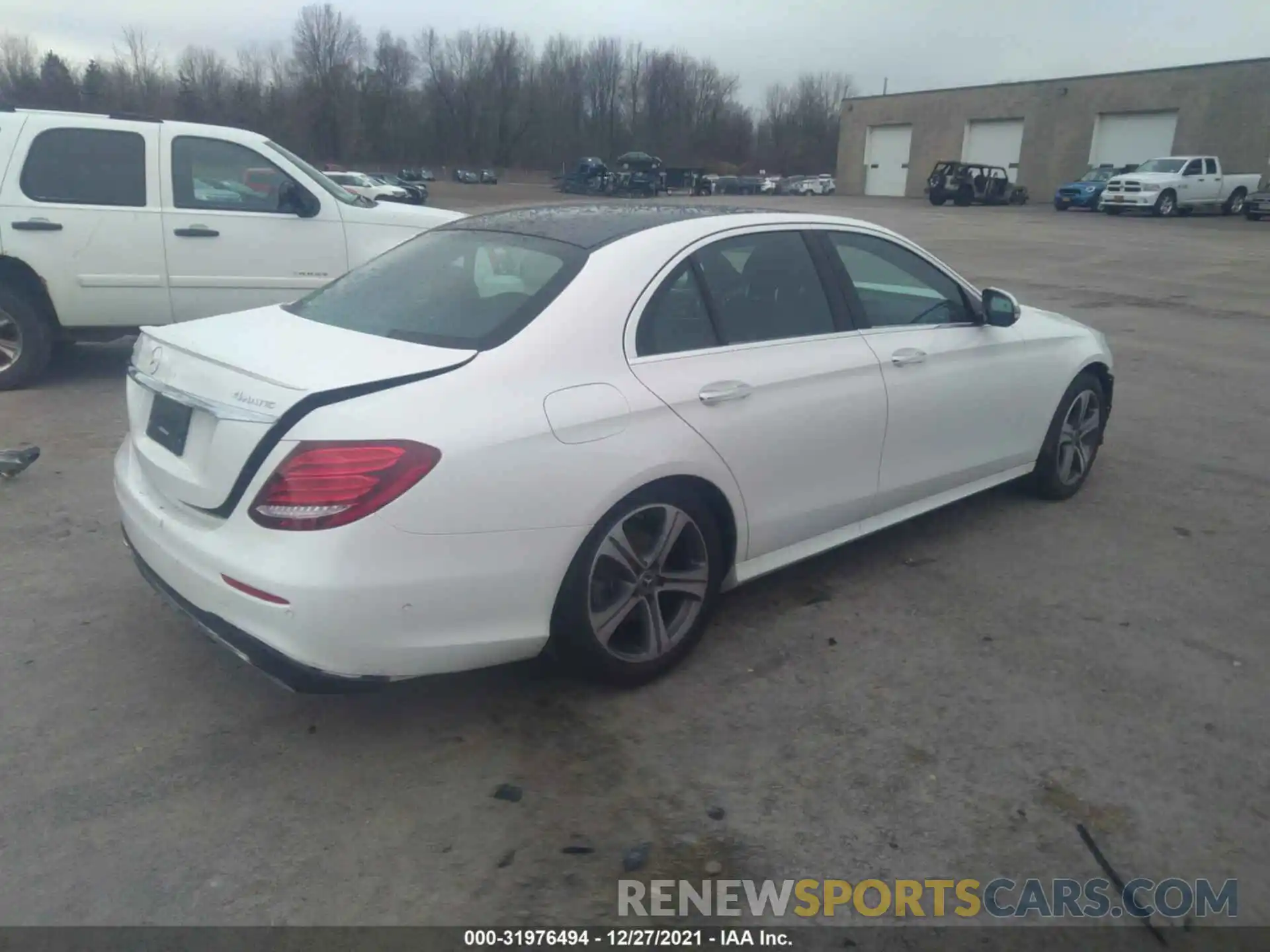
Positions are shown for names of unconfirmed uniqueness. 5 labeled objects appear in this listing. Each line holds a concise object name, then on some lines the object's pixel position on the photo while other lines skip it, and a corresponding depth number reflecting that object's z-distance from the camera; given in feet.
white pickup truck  108.88
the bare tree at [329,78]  258.16
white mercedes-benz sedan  8.97
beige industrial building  132.77
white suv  23.20
